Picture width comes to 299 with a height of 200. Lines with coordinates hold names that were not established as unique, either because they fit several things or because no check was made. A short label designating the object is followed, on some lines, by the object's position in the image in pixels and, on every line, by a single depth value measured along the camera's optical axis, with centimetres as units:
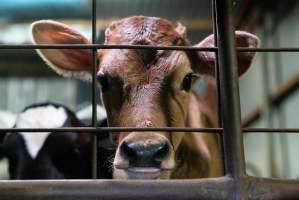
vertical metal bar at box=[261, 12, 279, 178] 415
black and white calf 143
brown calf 104
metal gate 81
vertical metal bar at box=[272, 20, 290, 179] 407
